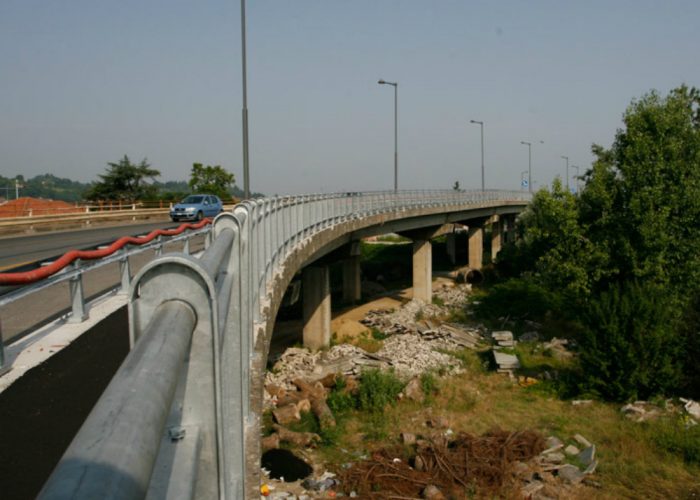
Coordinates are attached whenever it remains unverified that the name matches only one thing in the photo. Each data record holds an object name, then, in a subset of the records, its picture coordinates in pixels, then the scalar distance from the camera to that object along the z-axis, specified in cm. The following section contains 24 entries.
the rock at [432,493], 1247
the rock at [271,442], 1541
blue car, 3628
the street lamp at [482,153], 6464
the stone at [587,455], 1490
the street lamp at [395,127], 4184
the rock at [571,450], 1566
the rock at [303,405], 1844
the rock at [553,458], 1481
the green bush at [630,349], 2048
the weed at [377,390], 1909
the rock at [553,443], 1561
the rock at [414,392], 1973
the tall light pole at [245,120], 2095
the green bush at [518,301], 3559
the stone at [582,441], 1638
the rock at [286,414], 1766
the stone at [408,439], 1596
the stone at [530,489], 1291
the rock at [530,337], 2994
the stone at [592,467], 1429
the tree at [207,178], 8006
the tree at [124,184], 6806
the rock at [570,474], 1385
